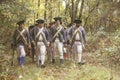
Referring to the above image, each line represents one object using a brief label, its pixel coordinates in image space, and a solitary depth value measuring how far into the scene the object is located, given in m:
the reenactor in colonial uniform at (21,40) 15.39
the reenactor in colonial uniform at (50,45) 16.78
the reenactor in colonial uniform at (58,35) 16.48
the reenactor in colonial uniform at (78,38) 16.42
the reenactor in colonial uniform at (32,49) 17.35
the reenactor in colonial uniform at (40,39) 15.74
